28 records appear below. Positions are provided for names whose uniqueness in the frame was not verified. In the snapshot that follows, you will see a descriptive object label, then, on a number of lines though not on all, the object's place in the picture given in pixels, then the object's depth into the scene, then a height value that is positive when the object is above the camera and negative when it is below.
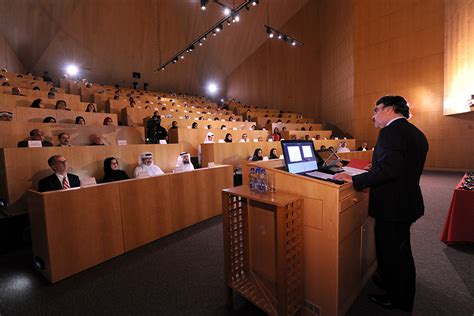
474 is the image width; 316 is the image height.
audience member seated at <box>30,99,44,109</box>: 4.00 +0.78
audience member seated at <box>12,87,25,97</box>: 4.50 +1.13
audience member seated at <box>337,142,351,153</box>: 5.70 -0.27
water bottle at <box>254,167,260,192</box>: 1.53 -0.25
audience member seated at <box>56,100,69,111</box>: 4.23 +0.78
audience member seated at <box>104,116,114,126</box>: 4.42 +0.48
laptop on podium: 1.49 -0.13
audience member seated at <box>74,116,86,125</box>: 4.04 +0.47
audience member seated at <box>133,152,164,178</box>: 3.27 -0.28
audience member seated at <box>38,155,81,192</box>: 2.41 -0.32
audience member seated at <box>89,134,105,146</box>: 3.62 +0.10
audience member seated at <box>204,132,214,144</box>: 5.15 +0.10
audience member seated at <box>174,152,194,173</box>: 3.45 -0.29
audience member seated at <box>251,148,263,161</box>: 4.66 -0.29
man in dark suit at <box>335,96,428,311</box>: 1.29 -0.31
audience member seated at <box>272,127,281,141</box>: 6.46 +0.17
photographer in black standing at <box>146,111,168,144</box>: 4.58 +0.26
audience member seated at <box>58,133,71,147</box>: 3.28 +0.12
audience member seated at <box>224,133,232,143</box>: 5.58 +0.09
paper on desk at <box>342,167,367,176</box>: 1.46 -0.22
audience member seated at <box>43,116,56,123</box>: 3.59 +0.44
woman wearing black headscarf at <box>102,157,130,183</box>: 2.99 -0.33
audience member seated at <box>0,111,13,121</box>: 3.20 +0.47
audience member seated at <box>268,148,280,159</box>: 4.90 -0.29
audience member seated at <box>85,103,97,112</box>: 4.79 +0.81
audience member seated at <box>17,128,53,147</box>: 3.03 +0.17
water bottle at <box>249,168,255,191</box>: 1.56 -0.26
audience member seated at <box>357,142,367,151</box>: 6.66 -0.29
